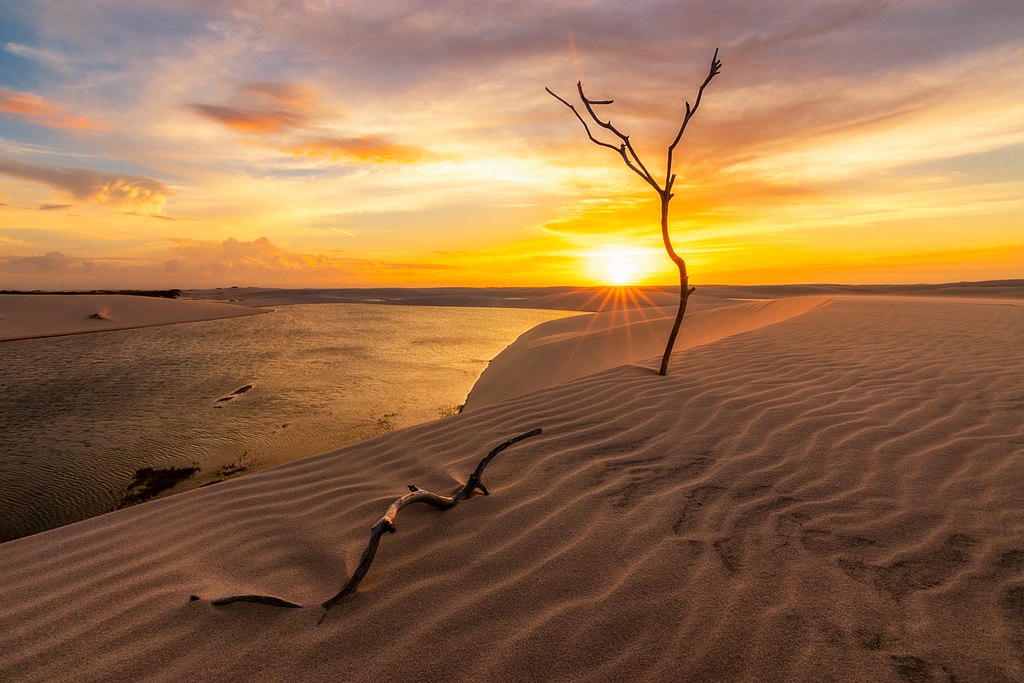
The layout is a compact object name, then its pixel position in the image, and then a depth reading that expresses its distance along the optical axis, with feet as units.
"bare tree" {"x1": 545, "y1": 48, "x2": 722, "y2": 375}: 15.01
